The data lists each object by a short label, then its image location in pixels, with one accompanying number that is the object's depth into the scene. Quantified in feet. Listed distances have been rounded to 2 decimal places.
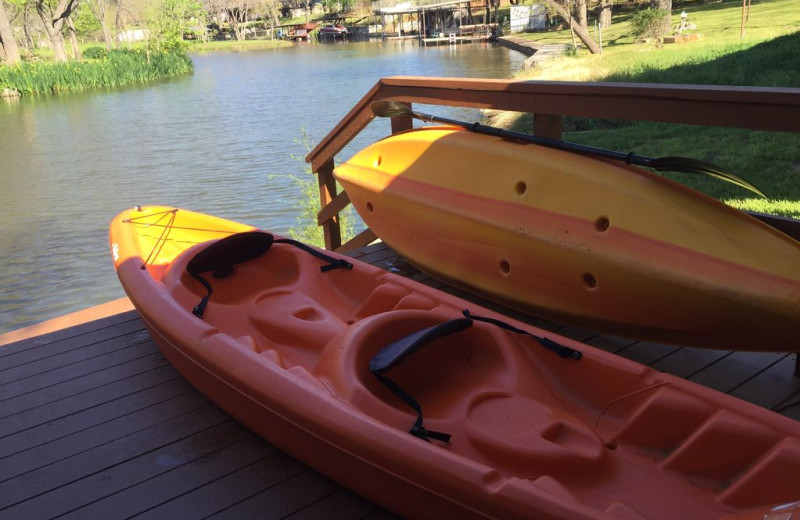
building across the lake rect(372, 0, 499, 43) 146.41
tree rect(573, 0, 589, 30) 73.15
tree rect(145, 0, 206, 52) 116.57
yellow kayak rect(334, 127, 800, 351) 7.27
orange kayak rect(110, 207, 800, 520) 5.67
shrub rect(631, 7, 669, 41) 65.46
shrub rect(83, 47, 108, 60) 102.31
